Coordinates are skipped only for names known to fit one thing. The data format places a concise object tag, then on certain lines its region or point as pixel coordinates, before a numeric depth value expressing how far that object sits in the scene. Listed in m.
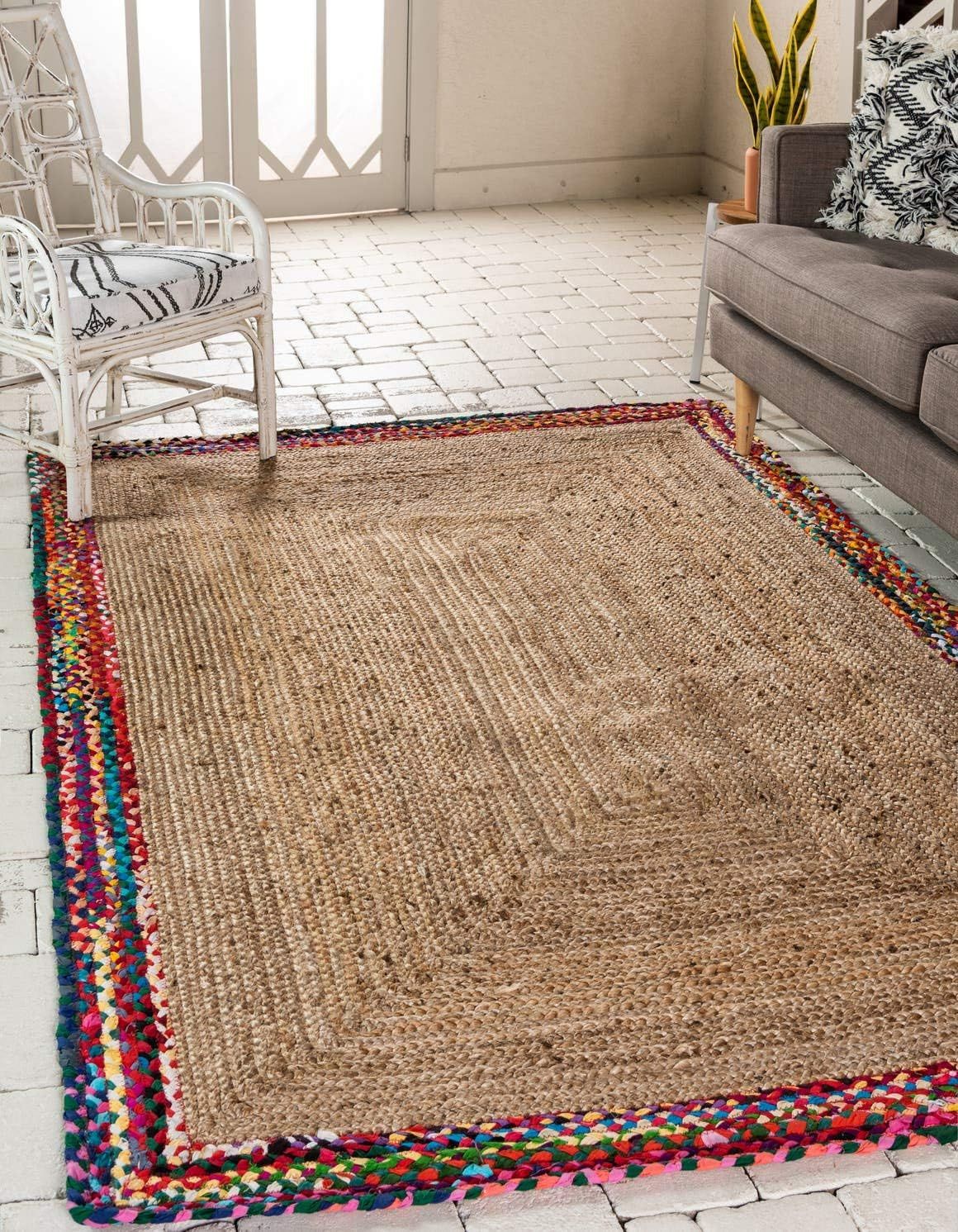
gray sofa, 2.54
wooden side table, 3.60
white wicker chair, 2.69
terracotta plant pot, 3.96
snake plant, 4.14
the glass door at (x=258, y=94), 5.11
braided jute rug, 1.51
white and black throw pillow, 3.18
